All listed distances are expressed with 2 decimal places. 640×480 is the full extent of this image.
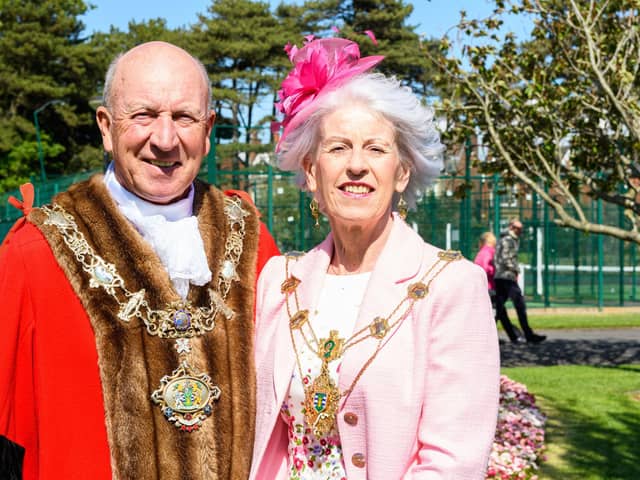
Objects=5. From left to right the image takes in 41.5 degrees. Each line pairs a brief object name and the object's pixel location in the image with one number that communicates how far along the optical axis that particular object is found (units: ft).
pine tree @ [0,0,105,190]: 132.57
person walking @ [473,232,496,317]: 42.50
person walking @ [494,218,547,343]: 42.09
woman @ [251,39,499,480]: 8.00
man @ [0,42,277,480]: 8.64
